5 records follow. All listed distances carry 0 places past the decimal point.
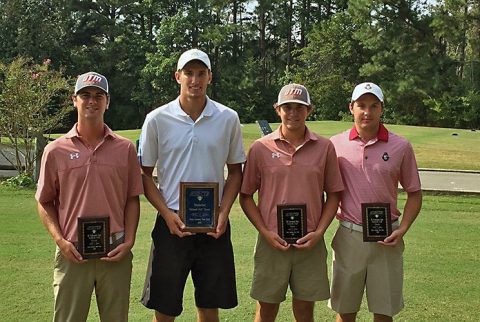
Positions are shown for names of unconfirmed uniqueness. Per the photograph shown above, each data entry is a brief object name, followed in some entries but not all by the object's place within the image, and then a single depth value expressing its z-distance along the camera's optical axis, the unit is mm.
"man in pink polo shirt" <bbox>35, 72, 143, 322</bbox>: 3176
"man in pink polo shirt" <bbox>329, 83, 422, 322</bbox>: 3623
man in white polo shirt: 3418
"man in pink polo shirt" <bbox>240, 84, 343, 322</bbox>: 3488
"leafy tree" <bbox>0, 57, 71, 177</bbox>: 10648
